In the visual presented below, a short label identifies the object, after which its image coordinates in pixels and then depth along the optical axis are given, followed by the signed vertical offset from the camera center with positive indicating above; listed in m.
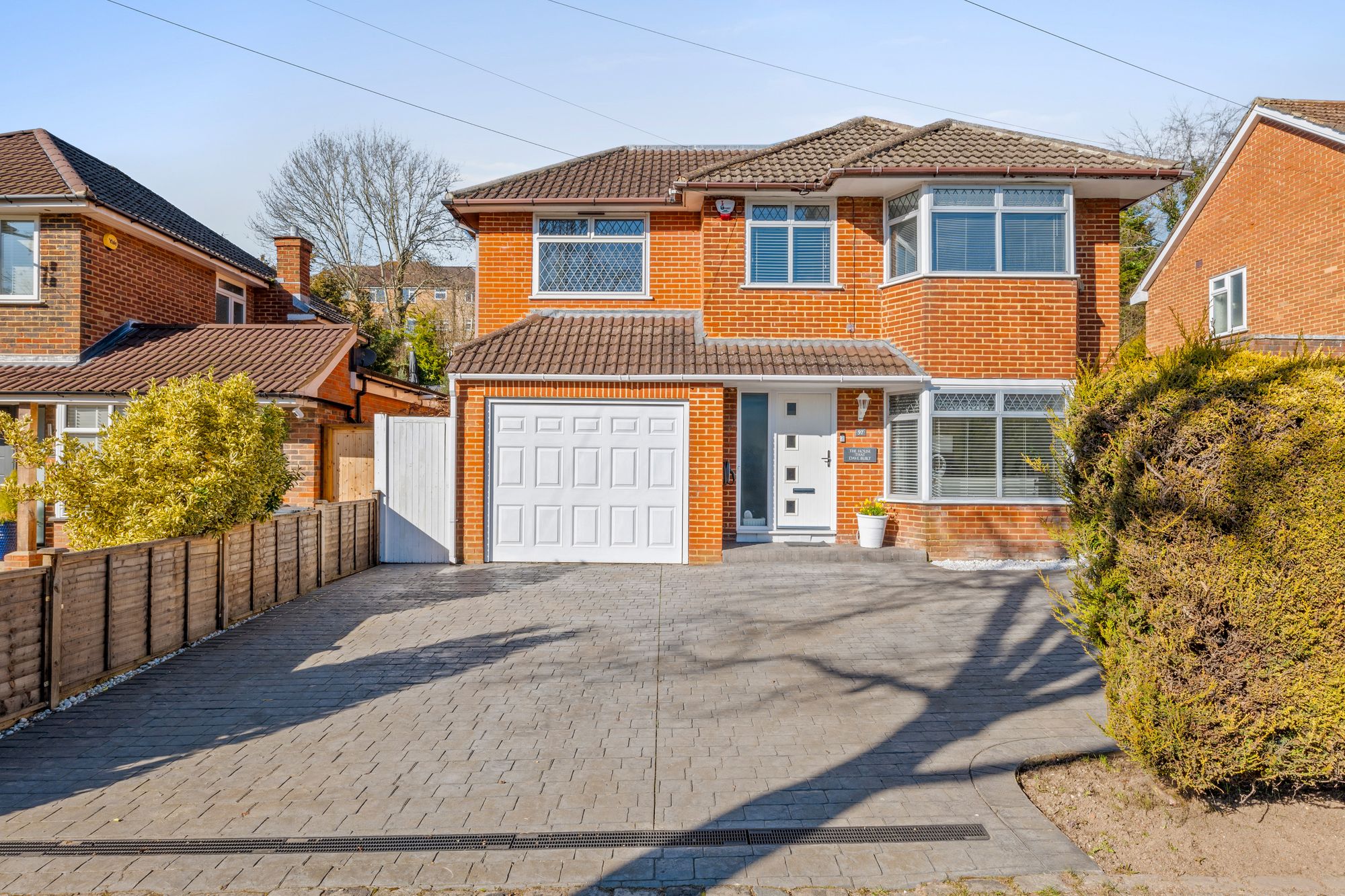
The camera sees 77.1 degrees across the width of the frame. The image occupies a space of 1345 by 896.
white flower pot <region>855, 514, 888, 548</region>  12.45 -1.10
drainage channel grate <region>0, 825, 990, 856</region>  4.03 -1.88
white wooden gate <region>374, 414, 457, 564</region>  12.45 -0.53
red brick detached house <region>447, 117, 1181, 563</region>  12.17 +1.23
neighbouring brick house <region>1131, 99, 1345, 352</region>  15.33 +4.57
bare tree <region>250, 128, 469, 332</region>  33.31 +9.48
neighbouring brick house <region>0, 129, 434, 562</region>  14.09 +2.33
